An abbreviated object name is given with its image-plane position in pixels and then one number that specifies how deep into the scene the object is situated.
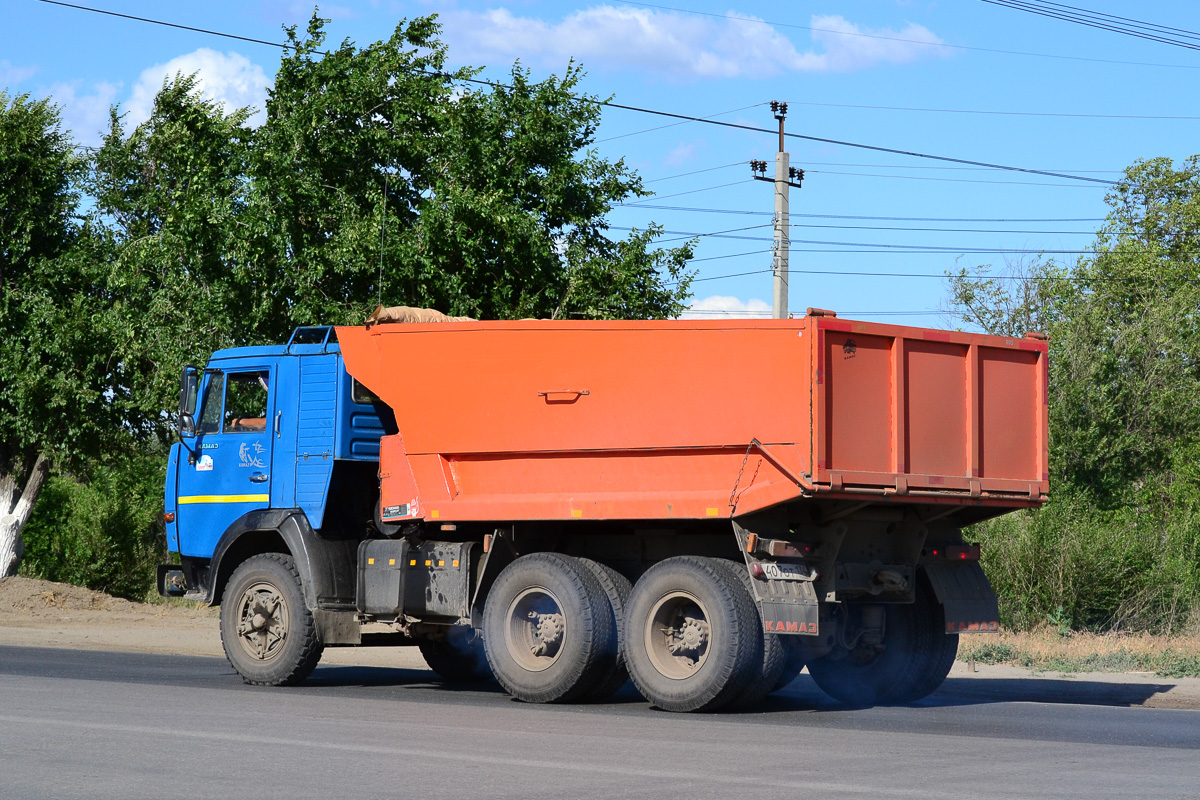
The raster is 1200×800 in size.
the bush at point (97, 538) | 33.81
